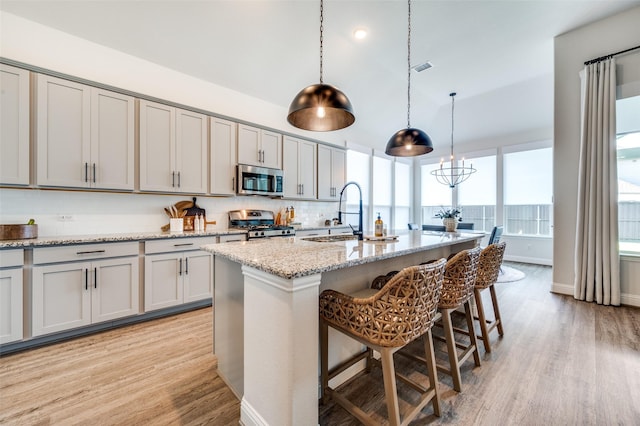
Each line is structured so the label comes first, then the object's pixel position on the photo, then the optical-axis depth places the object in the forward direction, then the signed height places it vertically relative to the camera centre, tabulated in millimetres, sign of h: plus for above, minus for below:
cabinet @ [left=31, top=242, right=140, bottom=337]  2293 -704
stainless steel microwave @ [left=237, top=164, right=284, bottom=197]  3879 +499
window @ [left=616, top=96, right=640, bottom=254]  3430 +521
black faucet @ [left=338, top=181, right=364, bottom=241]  2346 -172
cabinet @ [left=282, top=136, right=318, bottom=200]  4543 +819
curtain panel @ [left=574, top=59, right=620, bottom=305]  3340 +266
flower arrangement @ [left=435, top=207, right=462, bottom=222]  3589 -22
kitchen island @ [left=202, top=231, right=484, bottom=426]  1190 -545
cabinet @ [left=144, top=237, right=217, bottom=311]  2855 -693
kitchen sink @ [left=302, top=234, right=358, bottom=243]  2352 -239
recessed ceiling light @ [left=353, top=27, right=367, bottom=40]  3476 +2432
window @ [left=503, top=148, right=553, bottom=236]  5840 +500
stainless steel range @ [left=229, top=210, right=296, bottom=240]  3805 -182
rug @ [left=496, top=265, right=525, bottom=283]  4560 -1137
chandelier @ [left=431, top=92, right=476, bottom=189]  6852 +1018
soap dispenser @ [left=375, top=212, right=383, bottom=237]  2500 -142
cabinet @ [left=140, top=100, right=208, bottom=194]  3076 +791
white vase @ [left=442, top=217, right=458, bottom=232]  3529 -143
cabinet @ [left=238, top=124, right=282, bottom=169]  3942 +1039
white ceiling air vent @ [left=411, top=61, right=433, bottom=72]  4297 +2447
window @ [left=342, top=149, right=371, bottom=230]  5953 +771
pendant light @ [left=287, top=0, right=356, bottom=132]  1707 +773
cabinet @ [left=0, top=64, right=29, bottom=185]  2316 +778
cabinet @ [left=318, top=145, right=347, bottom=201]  5102 +832
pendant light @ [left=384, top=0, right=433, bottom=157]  2723 +749
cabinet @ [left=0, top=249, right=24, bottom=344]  2137 -687
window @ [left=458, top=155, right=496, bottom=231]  6559 +482
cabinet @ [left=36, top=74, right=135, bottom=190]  2502 +783
